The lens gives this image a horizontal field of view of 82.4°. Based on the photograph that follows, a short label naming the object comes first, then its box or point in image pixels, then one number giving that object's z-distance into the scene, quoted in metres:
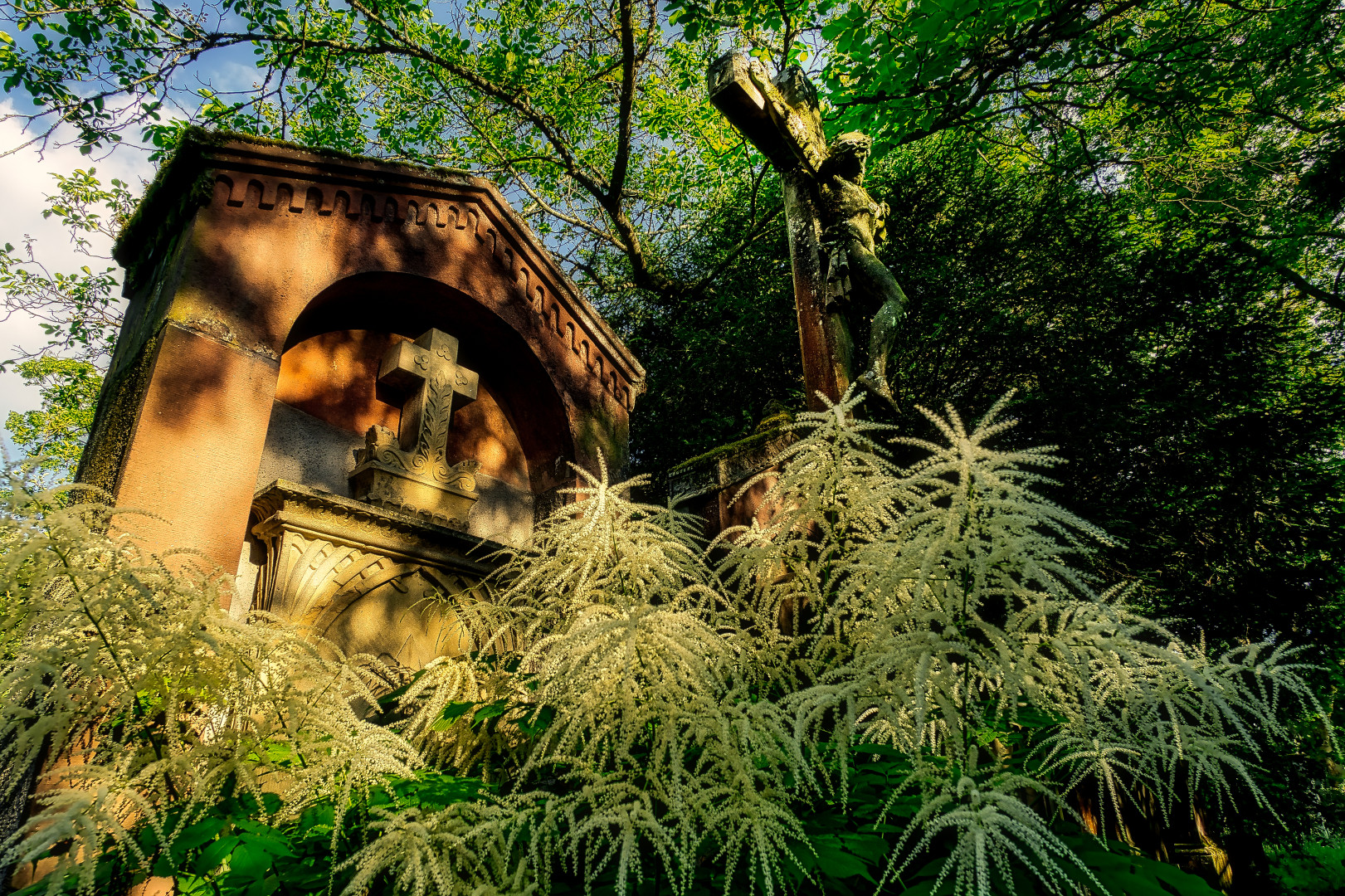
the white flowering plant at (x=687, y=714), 1.57
